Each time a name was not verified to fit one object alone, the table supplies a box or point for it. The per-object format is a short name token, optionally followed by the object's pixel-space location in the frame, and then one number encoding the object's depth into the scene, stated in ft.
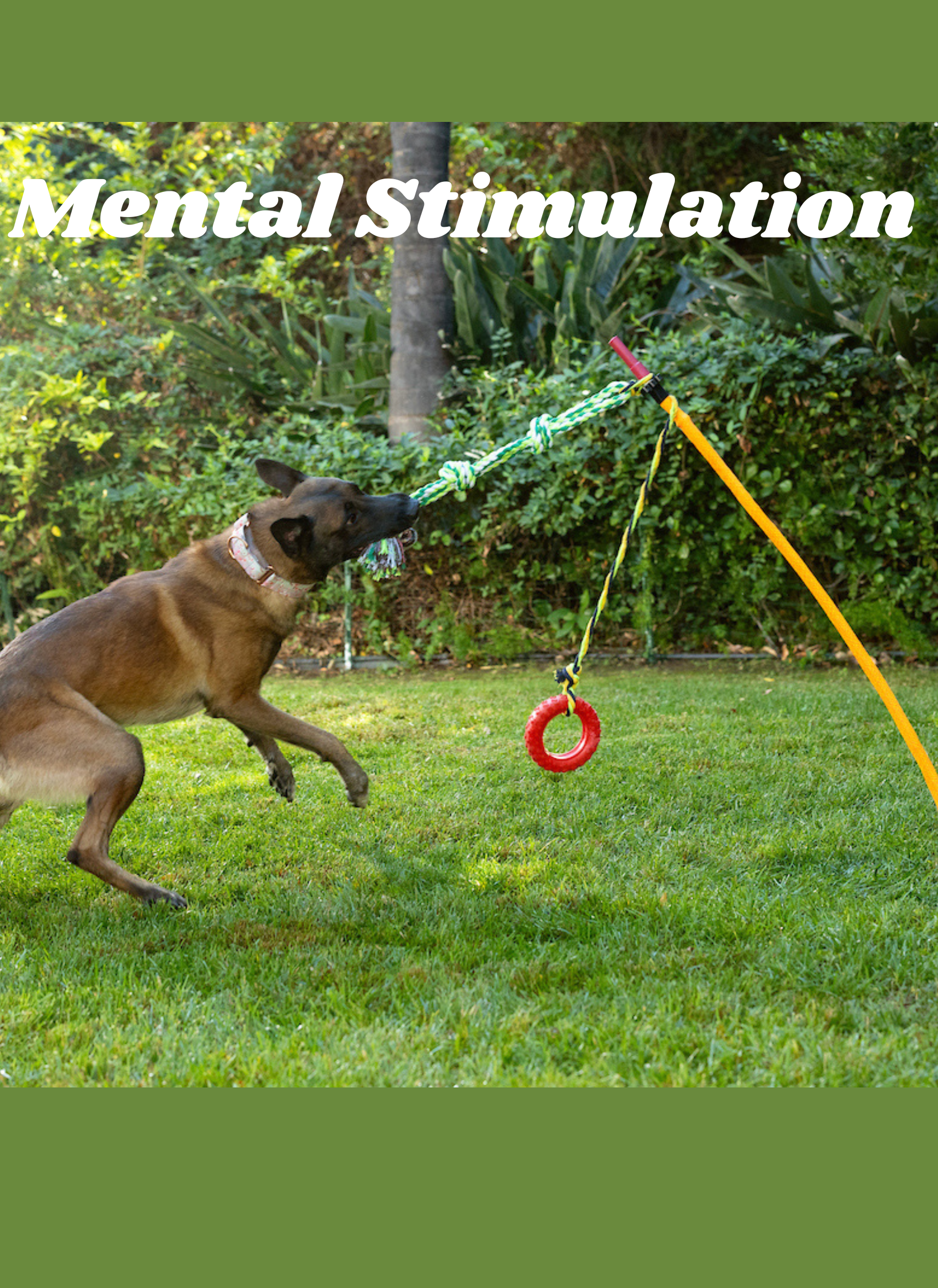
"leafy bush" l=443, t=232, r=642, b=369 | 31.07
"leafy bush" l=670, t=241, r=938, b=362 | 24.25
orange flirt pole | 11.64
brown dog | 11.91
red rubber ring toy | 13.42
